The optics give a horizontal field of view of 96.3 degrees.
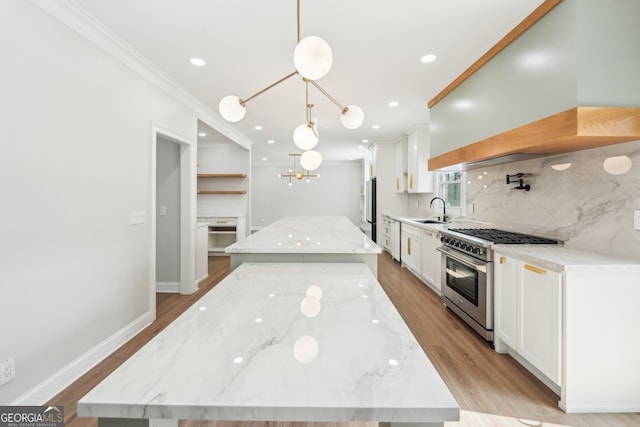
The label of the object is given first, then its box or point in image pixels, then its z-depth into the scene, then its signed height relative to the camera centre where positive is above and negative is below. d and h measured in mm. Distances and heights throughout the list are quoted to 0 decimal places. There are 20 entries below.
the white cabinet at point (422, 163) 4934 +882
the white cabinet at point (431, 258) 3654 -586
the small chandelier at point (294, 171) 9172 +1441
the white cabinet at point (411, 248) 4299 -554
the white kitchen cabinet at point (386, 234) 5965 -434
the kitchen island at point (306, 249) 1863 -233
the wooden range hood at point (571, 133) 1631 +520
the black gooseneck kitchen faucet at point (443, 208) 4570 +99
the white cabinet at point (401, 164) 5707 +1017
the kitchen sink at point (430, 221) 4636 -116
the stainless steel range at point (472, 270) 2422 -531
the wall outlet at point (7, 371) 1576 -892
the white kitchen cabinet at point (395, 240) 5332 -498
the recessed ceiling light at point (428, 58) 2594 +1432
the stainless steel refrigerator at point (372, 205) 6418 +195
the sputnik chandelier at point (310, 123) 1128 +610
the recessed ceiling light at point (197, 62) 2669 +1433
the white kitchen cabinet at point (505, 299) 2143 -661
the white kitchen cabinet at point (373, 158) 6363 +1257
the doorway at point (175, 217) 3730 -59
